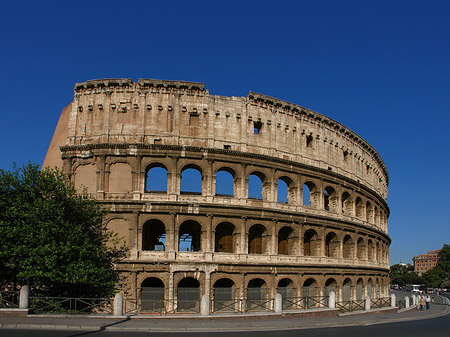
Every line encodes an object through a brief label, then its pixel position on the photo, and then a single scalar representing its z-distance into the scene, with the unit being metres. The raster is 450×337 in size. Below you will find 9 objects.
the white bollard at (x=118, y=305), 20.06
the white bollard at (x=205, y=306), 21.17
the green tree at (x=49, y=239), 20.86
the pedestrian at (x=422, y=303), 38.66
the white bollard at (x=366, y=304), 30.02
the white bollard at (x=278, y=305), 22.69
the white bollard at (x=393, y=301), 35.11
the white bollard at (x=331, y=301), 25.16
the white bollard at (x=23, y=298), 19.38
